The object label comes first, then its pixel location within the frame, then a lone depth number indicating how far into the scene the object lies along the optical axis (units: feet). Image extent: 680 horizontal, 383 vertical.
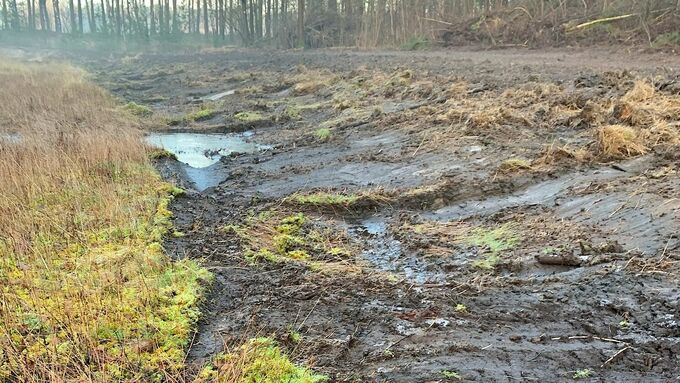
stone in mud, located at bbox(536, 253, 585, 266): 15.16
